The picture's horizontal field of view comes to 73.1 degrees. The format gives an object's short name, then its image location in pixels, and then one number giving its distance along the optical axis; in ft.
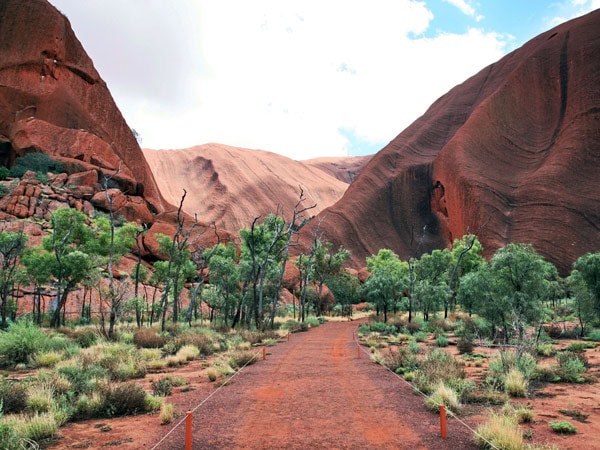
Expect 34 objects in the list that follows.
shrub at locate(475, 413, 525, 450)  18.94
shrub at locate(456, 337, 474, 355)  56.80
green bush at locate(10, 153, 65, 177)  171.26
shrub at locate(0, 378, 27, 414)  25.50
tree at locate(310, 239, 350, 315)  151.23
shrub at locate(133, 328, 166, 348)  58.95
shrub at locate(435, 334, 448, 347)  66.08
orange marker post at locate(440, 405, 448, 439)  21.27
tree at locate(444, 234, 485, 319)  156.04
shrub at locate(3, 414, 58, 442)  21.06
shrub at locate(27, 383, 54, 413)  25.55
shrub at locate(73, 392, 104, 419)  26.03
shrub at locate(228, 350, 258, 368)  46.32
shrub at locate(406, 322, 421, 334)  91.45
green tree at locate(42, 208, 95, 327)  83.61
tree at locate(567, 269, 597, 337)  83.61
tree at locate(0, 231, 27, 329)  82.79
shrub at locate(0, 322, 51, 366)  44.37
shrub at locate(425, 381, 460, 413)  26.61
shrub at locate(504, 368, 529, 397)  30.91
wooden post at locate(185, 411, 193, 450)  18.93
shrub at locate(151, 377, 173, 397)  32.12
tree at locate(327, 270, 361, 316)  170.50
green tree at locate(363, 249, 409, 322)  113.50
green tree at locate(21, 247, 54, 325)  89.97
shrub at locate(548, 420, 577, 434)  22.45
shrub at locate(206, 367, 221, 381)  38.58
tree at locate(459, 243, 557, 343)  65.98
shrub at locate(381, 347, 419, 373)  41.37
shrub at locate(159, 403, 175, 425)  24.43
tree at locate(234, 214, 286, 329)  90.34
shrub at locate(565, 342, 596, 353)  55.01
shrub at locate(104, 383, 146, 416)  26.96
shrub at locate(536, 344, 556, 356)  52.19
